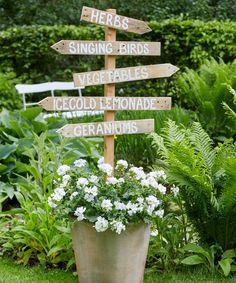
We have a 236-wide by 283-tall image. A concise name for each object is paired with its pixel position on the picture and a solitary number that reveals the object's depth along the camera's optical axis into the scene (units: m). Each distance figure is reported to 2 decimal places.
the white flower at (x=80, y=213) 4.09
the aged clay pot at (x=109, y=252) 4.18
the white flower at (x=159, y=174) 4.52
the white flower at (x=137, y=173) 4.48
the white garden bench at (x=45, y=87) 9.71
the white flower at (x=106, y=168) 4.37
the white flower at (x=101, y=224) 4.03
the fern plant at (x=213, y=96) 8.49
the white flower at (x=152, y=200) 4.23
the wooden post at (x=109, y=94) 4.69
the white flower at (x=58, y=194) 4.23
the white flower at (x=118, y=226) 4.04
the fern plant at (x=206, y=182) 4.60
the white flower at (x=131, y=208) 4.15
